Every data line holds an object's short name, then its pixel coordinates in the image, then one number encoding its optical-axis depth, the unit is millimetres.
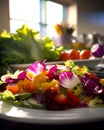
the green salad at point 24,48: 776
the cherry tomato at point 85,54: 1013
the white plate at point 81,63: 729
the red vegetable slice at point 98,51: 1105
